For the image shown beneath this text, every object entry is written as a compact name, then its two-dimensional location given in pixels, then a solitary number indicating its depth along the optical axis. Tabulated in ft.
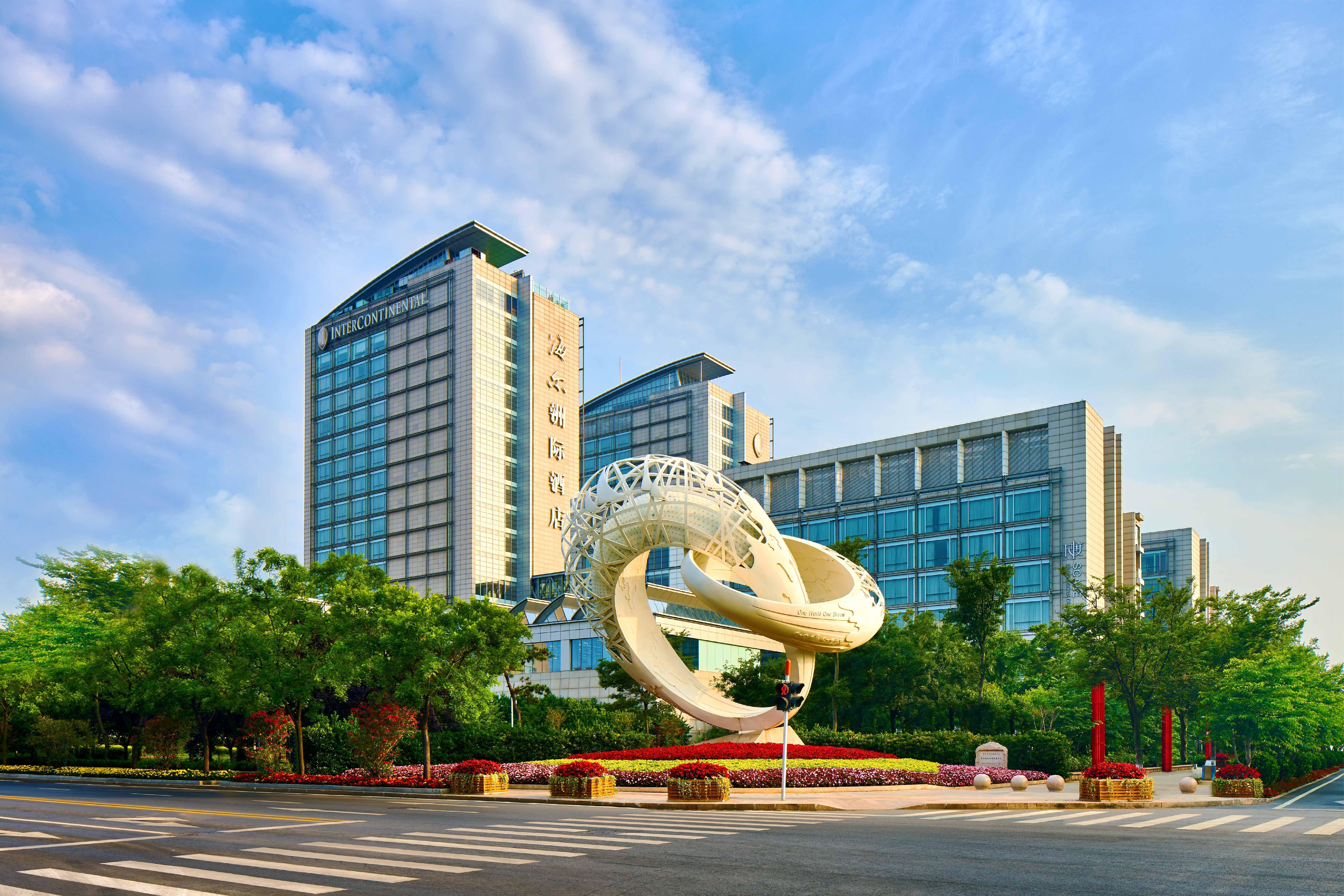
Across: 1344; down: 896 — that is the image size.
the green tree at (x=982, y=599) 155.43
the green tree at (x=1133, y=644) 155.33
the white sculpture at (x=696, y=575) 113.09
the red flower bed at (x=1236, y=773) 102.63
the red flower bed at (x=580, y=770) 86.38
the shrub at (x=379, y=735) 106.32
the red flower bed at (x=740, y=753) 109.81
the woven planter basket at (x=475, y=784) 92.53
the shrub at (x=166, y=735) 136.77
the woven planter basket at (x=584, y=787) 85.51
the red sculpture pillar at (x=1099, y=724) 126.21
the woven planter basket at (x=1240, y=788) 100.37
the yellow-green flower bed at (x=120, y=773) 120.57
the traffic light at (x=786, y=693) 87.97
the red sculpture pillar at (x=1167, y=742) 179.63
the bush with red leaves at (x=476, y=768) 92.84
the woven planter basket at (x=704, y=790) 79.56
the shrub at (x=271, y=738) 116.06
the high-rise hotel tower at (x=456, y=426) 346.33
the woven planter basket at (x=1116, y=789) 86.38
